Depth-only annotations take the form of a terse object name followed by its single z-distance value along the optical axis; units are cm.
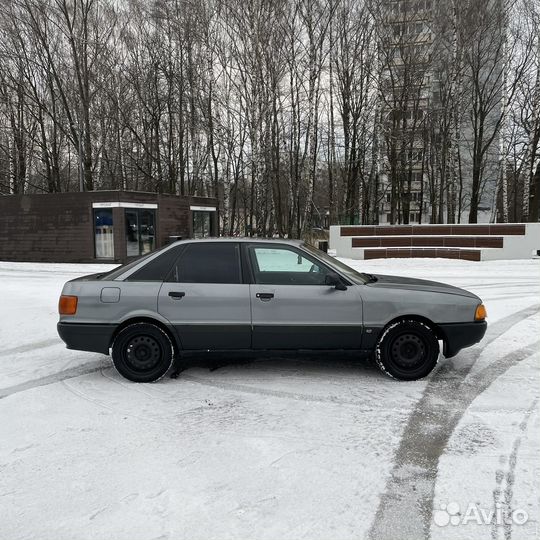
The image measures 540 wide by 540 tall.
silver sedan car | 466
